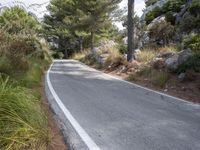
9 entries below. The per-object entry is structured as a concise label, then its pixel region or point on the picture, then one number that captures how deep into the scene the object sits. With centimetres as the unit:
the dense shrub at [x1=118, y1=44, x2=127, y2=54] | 1215
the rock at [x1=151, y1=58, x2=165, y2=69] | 754
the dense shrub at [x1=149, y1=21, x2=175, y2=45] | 1090
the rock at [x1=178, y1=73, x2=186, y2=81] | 627
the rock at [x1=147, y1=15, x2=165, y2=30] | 1231
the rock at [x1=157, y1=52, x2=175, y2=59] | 809
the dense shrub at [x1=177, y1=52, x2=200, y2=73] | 629
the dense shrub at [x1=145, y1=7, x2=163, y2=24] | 1407
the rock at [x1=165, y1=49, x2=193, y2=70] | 684
